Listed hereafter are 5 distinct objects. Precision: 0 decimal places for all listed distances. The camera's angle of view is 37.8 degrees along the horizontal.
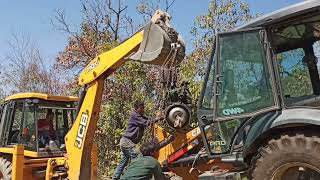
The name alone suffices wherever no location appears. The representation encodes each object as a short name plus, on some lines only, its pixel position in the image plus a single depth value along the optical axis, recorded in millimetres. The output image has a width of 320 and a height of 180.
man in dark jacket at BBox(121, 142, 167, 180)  5957
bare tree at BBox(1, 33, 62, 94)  23986
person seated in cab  9586
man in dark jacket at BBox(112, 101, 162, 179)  8125
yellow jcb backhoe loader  7152
